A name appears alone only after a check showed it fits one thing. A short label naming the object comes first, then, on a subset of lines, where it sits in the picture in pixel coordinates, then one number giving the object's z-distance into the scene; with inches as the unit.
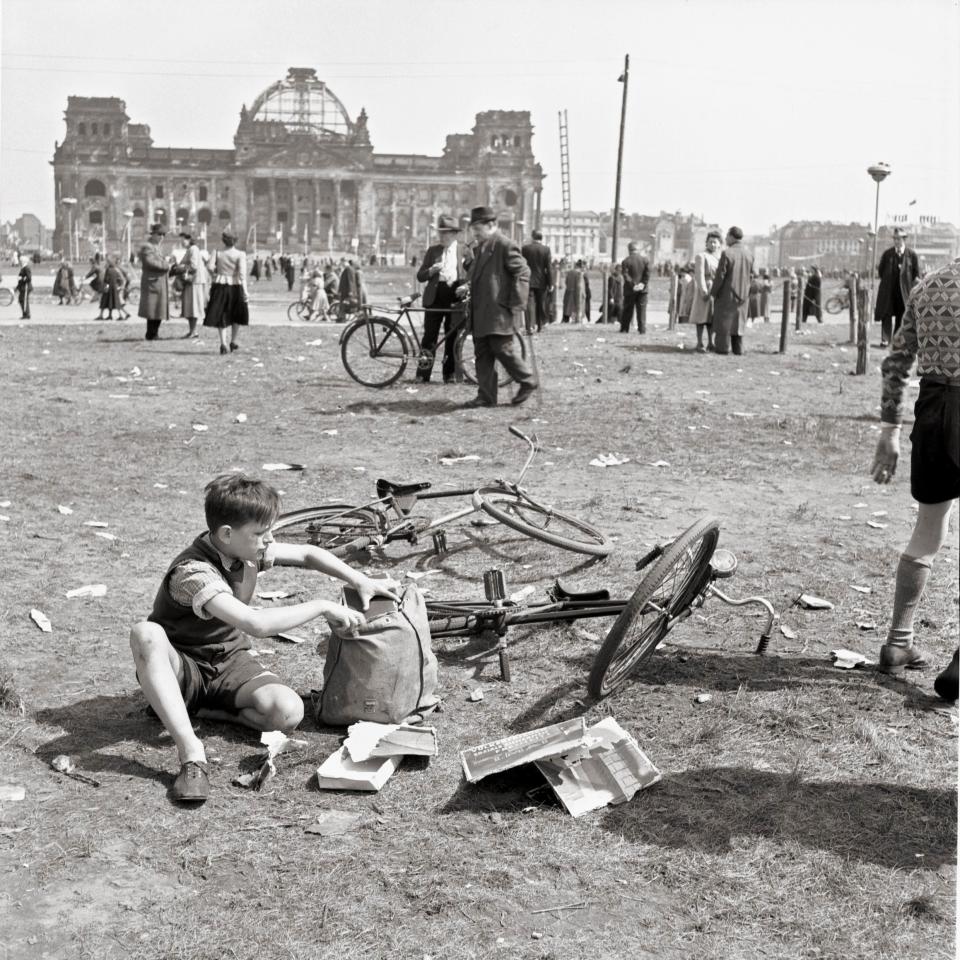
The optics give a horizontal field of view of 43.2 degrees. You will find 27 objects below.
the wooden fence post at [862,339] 588.1
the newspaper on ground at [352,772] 139.2
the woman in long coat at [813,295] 1058.1
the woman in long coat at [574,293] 952.9
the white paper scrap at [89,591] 209.5
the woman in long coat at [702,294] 639.8
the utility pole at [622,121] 1195.9
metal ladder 1504.4
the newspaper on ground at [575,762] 135.9
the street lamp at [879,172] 708.0
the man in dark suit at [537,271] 689.6
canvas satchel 154.5
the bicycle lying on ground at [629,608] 158.2
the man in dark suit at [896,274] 569.0
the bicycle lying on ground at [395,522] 224.5
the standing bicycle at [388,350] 465.1
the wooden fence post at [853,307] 802.8
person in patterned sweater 162.4
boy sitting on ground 143.9
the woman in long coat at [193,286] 668.7
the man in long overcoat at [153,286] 674.2
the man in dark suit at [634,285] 739.4
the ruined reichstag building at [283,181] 4473.4
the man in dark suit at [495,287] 401.1
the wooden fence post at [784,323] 688.4
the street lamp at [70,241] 3860.0
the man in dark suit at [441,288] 466.0
